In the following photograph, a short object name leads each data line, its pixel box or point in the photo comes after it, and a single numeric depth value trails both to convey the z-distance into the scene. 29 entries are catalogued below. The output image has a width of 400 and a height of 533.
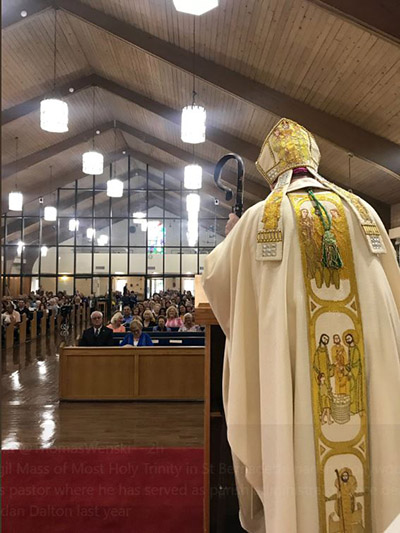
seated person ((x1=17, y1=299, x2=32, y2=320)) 11.26
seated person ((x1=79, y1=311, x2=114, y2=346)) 6.41
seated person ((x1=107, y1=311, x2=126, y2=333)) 7.76
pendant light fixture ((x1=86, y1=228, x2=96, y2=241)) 18.70
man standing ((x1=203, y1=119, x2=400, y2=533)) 1.46
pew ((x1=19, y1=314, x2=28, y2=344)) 10.66
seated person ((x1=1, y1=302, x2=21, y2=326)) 9.68
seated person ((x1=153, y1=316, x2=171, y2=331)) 8.09
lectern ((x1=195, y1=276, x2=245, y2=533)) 1.86
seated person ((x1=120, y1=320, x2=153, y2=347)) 6.47
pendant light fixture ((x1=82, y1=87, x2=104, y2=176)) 9.80
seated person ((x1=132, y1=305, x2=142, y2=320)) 10.02
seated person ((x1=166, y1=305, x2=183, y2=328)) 8.28
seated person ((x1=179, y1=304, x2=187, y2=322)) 10.30
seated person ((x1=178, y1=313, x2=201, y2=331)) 7.60
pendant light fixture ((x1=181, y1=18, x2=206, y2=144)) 6.57
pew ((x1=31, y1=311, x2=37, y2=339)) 11.63
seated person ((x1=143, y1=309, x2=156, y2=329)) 8.55
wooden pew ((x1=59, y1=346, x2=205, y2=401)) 6.08
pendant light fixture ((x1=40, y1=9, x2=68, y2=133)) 6.68
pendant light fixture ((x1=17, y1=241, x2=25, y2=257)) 18.36
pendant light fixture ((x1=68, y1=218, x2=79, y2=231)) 16.37
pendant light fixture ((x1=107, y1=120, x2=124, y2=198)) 12.41
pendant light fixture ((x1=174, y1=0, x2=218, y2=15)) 3.17
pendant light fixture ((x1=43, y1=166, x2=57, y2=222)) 14.70
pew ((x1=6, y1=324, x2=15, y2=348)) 9.77
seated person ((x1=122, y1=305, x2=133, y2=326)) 10.06
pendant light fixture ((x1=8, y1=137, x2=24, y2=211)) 10.98
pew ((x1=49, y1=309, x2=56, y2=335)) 13.29
